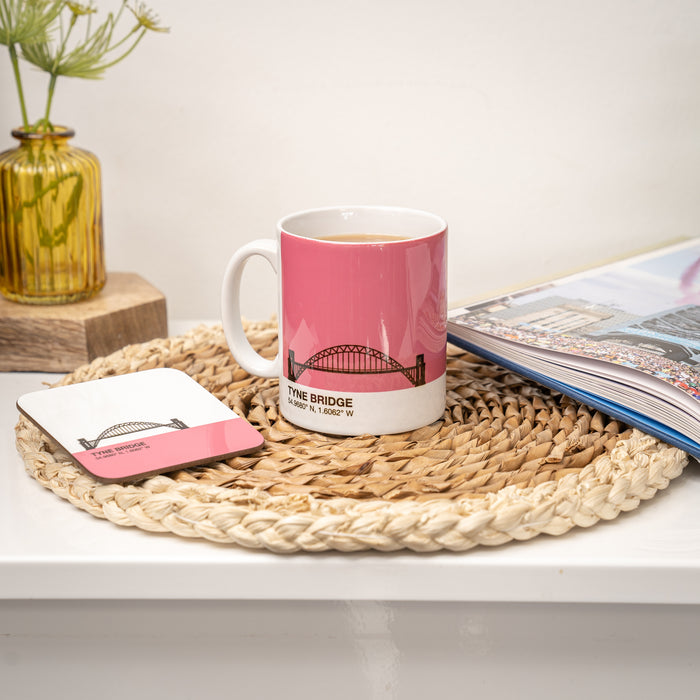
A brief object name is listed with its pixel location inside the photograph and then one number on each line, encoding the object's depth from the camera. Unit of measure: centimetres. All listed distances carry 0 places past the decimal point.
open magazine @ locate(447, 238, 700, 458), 73
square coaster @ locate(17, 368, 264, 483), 72
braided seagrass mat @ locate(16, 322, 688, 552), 67
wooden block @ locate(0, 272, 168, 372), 91
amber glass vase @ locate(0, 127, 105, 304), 92
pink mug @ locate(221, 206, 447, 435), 73
